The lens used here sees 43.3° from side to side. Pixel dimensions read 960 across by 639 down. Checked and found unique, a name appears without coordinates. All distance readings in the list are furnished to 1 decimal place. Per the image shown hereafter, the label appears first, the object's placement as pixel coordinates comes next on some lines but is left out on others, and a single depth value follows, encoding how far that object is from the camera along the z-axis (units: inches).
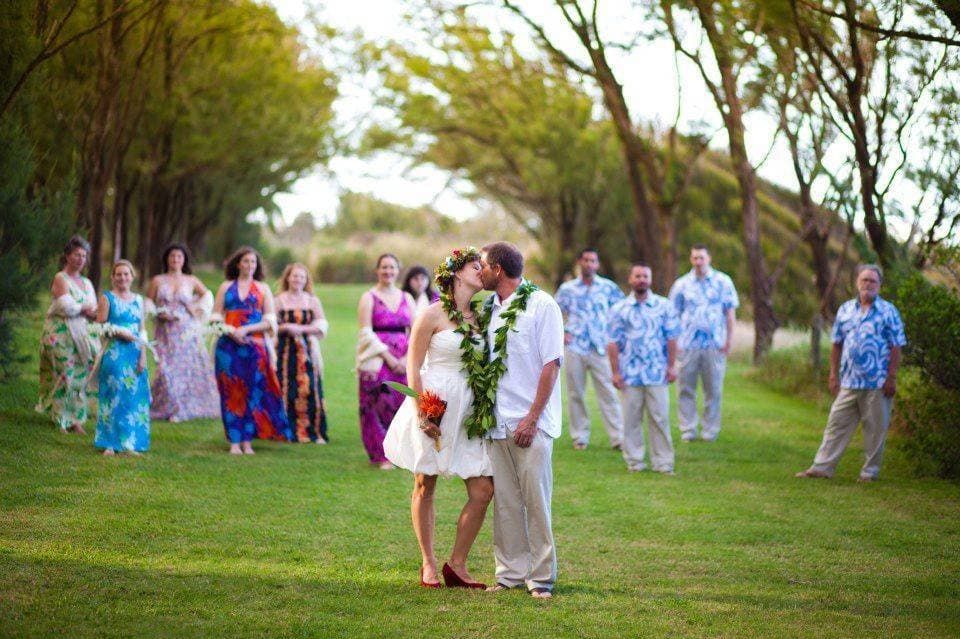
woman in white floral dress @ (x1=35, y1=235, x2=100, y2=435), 520.4
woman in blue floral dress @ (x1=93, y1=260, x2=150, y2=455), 477.4
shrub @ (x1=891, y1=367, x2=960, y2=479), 487.8
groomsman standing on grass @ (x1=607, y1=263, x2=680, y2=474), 493.4
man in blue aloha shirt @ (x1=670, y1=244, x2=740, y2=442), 601.0
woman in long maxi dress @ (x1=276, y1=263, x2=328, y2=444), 557.0
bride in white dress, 289.9
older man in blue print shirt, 465.7
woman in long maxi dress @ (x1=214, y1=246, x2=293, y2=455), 503.2
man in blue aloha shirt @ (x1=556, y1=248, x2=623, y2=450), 571.2
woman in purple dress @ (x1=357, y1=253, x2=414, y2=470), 484.4
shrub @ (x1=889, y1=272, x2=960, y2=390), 485.7
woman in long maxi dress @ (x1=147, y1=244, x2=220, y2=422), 596.4
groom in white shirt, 285.3
